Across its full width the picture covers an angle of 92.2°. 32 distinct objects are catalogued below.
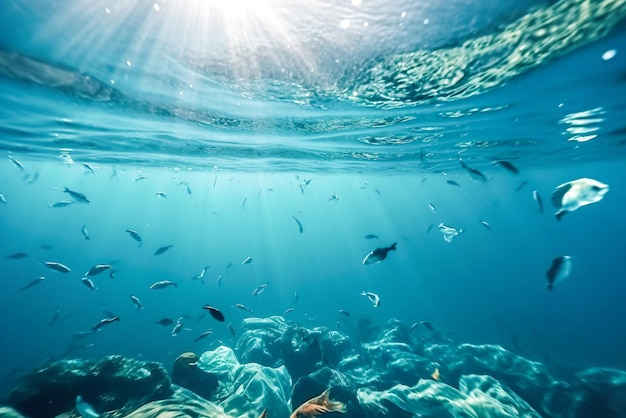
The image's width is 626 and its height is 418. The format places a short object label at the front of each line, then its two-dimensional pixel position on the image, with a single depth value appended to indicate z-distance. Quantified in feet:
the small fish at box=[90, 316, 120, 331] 23.38
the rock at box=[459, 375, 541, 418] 23.81
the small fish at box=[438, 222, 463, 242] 28.45
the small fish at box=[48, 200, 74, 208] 33.68
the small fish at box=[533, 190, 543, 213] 18.56
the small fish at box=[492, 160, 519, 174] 20.42
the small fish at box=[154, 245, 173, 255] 33.80
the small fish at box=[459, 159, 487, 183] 21.71
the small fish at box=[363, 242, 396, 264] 17.93
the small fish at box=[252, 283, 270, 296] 36.52
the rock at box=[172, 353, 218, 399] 31.73
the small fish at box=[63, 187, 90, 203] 28.68
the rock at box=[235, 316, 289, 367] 48.32
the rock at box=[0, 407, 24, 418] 18.25
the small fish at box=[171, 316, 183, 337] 29.61
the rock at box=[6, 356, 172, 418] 23.62
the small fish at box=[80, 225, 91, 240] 32.31
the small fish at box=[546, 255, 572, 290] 12.22
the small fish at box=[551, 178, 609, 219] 13.25
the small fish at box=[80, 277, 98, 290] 28.40
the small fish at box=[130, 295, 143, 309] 28.73
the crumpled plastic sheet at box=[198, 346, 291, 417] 28.22
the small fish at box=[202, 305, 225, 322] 16.88
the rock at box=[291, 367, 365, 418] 27.11
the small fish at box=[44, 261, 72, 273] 25.94
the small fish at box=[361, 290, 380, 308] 24.17
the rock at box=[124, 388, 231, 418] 18.53
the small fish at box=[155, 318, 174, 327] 27.73
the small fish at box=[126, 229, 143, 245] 29.92
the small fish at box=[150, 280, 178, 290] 26.40
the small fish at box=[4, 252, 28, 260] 39.75
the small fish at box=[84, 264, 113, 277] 25.29
